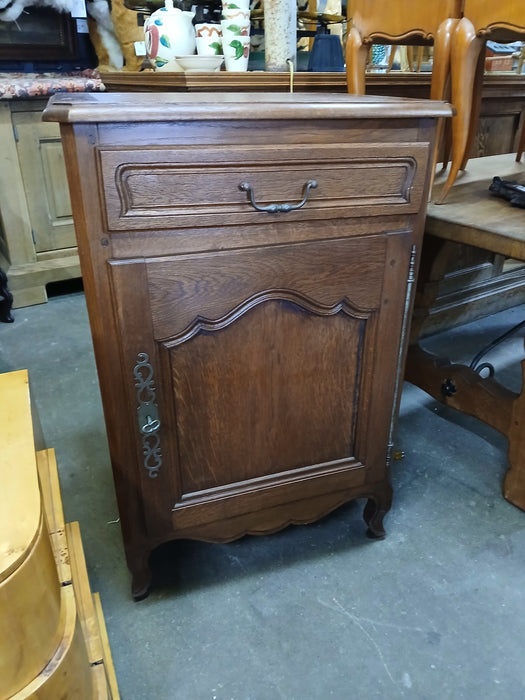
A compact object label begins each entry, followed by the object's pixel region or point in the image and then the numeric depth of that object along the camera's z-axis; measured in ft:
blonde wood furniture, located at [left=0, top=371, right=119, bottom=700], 1.83
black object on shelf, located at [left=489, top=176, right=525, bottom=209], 4.25
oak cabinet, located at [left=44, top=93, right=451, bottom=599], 2.49
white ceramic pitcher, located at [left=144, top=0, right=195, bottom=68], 4.17
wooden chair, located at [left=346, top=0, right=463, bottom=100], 3.91
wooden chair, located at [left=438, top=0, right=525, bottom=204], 3.53
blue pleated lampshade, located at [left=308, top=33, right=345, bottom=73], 5.32
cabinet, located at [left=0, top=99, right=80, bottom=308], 6.96
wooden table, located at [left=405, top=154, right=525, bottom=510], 3.85
